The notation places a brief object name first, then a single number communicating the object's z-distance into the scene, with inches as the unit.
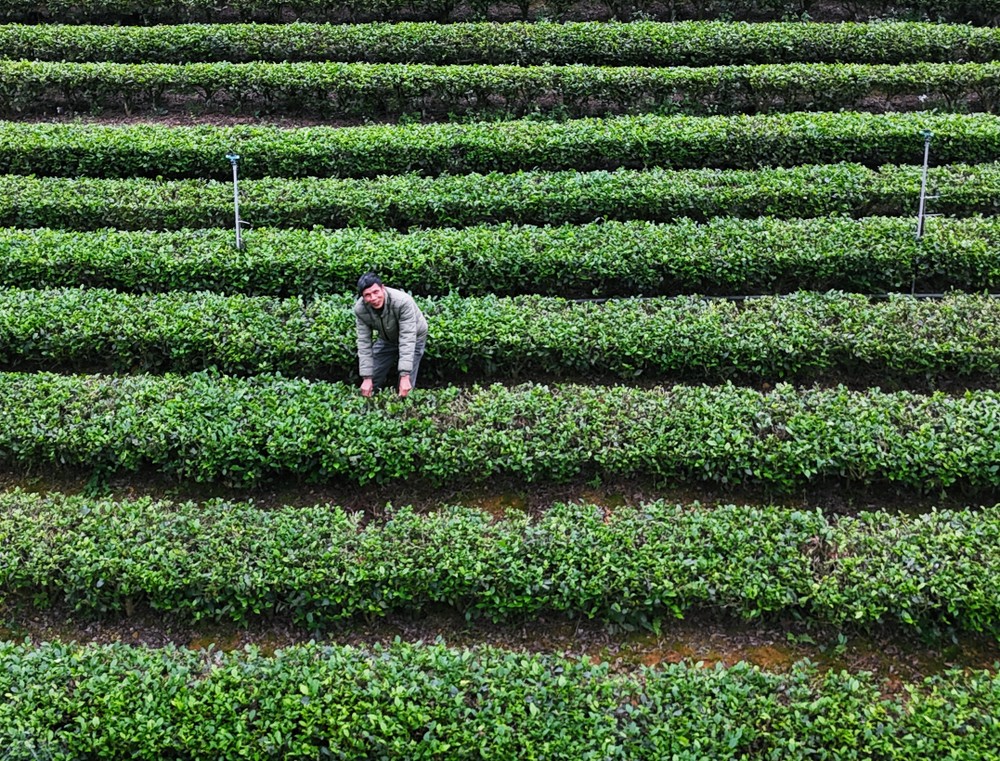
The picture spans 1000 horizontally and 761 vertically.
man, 329.7
